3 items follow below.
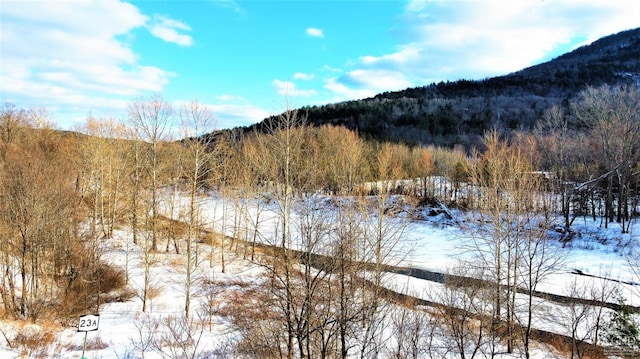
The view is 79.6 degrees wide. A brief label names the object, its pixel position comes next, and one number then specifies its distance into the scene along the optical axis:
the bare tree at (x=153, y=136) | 29.64
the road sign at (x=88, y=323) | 10.12
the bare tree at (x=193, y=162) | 21.36
